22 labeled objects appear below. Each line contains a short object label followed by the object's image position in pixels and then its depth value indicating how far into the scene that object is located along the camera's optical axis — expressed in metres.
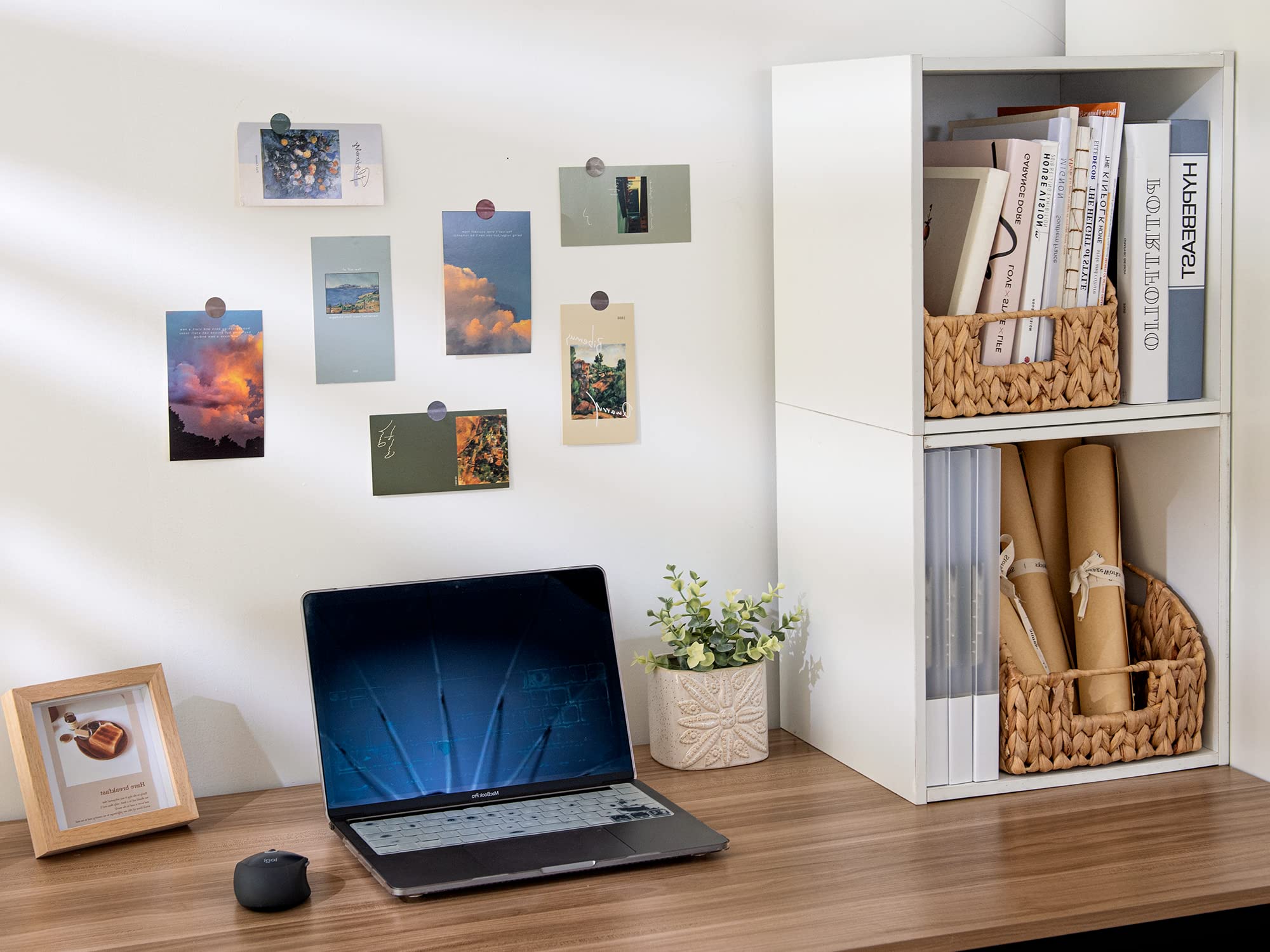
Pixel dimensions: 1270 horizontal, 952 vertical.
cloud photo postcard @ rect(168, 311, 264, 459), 1.37
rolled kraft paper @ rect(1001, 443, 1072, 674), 1.46
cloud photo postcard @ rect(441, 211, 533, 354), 1.45
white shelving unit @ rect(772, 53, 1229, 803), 1.29
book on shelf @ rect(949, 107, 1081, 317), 1.31
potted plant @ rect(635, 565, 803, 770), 1.45
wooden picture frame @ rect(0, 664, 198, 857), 1.25
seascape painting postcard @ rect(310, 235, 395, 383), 1.41
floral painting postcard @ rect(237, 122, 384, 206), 1.37
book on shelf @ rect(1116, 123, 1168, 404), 1.34
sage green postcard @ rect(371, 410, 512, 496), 1.45
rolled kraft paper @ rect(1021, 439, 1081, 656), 1.53
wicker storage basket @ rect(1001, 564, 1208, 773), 1.36
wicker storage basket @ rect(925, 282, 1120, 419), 1.28
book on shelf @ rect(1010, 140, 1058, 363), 1.31
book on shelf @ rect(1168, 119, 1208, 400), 1.35
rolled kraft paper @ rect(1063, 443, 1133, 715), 1.43
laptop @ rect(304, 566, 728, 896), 1.27
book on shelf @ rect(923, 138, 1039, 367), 1.30
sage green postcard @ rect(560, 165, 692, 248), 1.48
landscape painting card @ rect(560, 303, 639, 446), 1.49
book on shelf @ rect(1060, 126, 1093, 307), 1.33
